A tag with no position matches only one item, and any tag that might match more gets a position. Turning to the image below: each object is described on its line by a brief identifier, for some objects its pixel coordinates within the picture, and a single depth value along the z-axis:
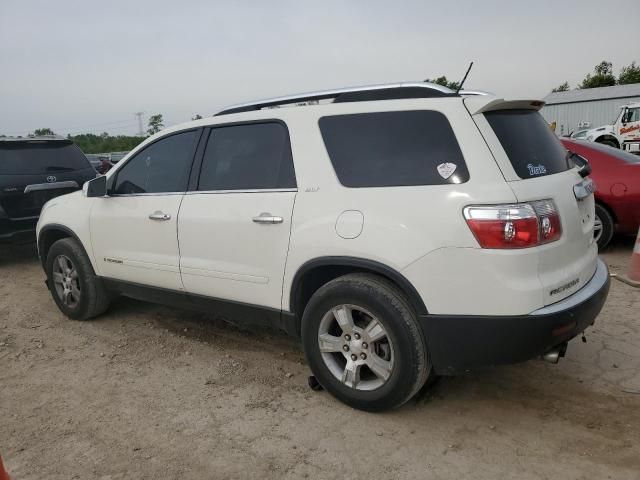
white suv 2.66
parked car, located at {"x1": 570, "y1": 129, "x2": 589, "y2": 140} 23.71
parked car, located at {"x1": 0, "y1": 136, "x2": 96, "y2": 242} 6.87
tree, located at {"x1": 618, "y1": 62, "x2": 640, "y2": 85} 50.25
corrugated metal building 38.91
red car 6.21
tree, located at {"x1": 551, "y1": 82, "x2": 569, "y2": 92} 61.22
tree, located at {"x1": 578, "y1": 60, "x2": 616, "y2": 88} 53.06
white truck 20.47
